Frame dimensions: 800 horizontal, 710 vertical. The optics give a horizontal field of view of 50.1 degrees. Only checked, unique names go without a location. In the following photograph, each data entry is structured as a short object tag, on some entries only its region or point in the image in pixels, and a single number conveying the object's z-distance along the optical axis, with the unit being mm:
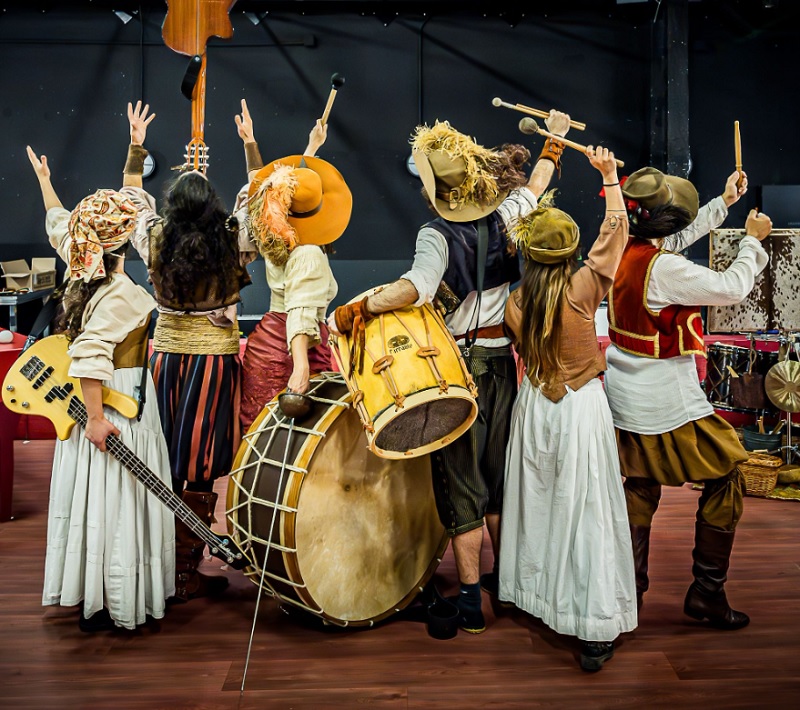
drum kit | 4691
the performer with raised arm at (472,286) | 2805
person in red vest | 2824
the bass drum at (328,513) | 2752
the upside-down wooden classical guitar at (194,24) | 4781
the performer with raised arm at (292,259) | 2992
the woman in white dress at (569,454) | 2686
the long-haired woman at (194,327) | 3059
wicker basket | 4590
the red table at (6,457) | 4098
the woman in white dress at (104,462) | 2756
